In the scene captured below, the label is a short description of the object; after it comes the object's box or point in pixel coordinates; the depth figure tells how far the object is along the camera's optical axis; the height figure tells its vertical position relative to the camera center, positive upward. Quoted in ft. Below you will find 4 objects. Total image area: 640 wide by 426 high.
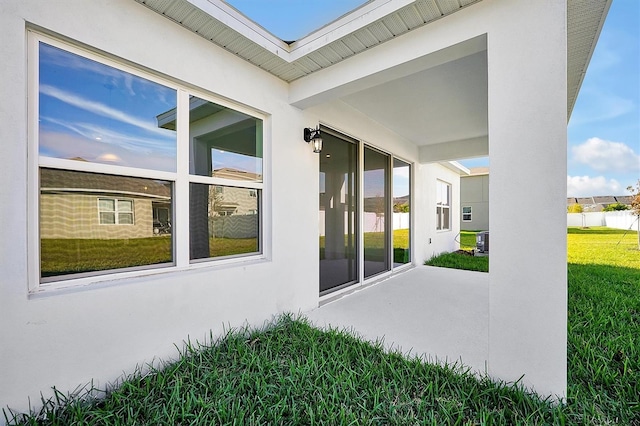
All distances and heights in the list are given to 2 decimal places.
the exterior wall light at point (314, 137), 12.57 +3.55
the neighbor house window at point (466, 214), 72.49 -0.42
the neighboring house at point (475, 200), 68.64 +3.09
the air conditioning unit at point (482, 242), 31.27 -3.52
